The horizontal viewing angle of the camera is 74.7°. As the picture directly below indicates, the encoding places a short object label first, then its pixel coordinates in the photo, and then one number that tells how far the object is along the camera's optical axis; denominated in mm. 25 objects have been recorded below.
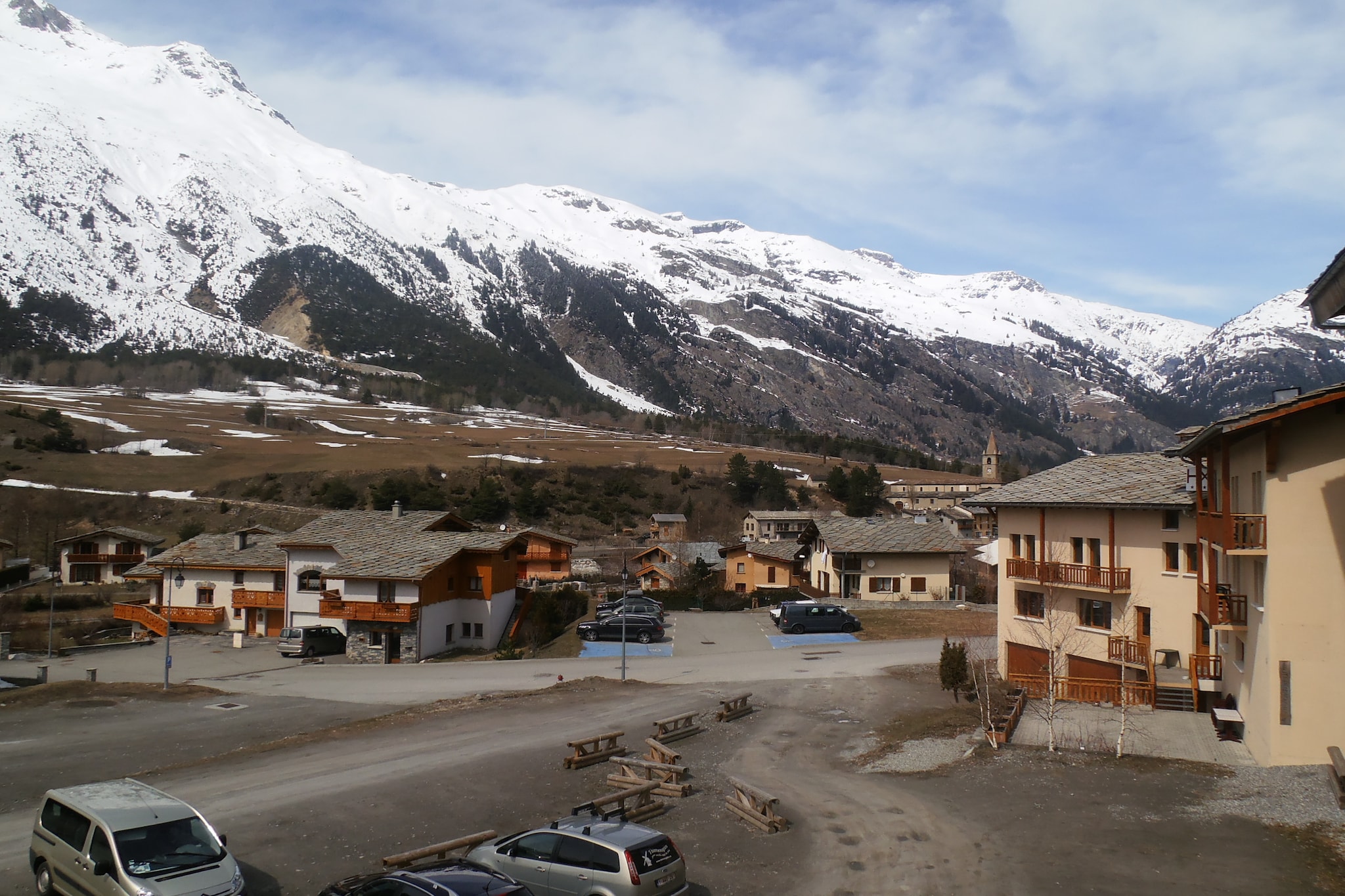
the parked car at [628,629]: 48438
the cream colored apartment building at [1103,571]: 28047
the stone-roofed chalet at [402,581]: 45969
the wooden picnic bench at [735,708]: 27828
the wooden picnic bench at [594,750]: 21984
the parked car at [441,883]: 10969
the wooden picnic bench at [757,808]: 16766
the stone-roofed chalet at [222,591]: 55000
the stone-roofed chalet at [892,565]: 57906
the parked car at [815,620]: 49375
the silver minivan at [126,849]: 12539
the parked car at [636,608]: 52156
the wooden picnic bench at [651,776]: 19375
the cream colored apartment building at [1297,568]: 17859
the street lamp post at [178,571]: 56312
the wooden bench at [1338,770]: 15844
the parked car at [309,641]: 46562
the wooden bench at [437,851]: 14273
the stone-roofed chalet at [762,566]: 71250
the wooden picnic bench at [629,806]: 16641
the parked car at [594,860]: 12375
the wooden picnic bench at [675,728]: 24781
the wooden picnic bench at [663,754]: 21750
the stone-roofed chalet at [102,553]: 75375
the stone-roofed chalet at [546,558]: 74438
